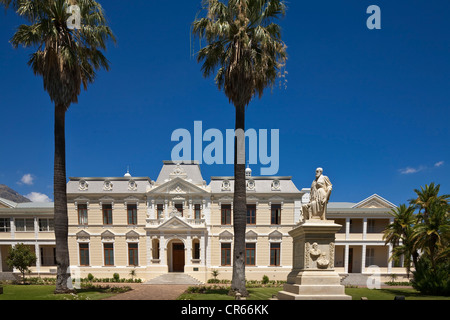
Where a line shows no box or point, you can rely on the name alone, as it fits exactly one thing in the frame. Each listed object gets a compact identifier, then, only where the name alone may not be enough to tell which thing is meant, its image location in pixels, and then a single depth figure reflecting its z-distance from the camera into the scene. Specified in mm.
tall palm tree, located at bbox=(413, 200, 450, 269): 21878
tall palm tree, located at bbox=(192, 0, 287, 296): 16391
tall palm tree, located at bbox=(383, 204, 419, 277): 24850
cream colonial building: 31391
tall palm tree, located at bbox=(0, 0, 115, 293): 15930
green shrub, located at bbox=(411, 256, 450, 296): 21312
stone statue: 11625
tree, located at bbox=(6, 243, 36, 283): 27328
